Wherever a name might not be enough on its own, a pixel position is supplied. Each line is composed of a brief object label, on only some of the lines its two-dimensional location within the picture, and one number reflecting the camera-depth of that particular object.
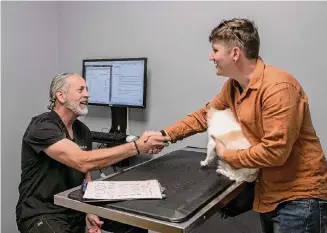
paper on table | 1.19
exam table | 1.04
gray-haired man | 1.58
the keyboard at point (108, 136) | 2.25
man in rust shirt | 1.19
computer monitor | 2.29
